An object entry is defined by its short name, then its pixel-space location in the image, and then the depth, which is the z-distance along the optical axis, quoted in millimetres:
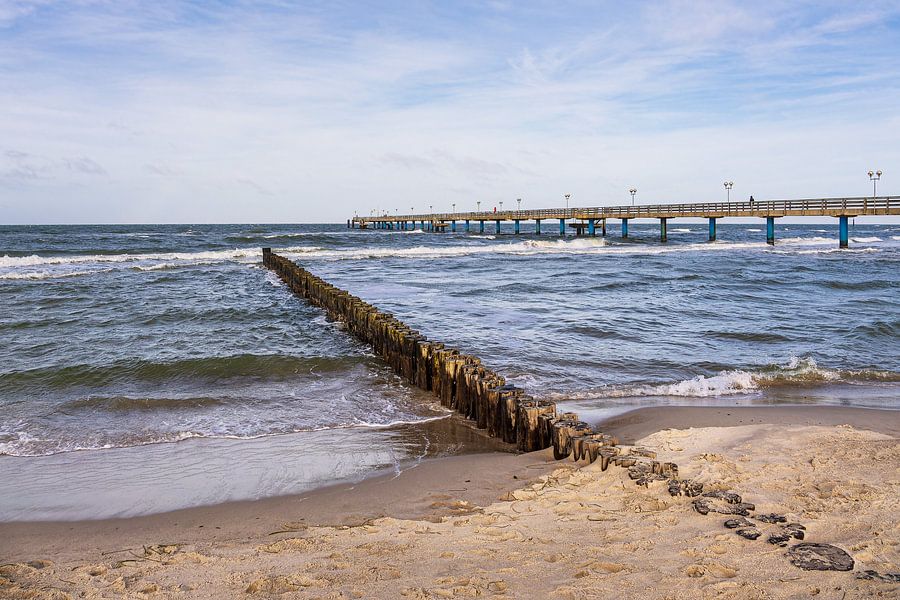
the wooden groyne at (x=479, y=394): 7285
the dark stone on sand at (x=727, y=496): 5583
